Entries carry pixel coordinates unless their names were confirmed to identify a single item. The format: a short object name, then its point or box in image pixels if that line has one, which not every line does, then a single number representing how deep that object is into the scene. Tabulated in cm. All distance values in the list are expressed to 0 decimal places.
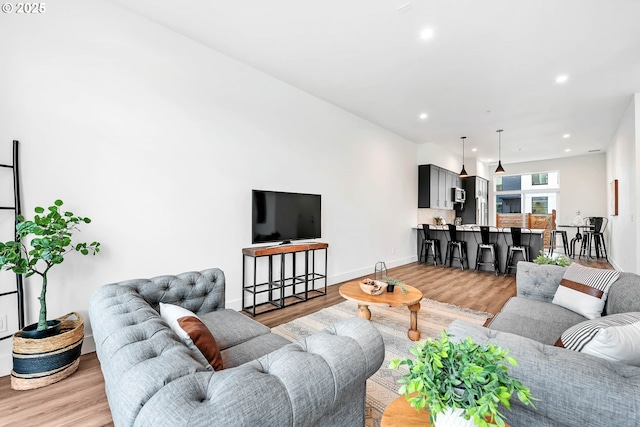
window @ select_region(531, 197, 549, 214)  981
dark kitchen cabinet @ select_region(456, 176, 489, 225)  904
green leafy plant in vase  75
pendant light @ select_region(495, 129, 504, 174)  637
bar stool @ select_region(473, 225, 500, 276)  594
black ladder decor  218
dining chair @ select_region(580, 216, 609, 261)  747
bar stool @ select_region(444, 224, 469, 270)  641
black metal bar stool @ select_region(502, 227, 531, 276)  563
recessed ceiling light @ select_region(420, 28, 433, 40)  292
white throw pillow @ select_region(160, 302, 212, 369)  119
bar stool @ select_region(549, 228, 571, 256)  760
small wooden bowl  291
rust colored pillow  128
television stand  361
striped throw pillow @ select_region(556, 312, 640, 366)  110
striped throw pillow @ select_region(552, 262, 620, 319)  210
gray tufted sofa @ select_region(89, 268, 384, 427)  75
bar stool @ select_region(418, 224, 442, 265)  681
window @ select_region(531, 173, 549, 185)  977
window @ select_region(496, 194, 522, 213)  1047
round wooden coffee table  271
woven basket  200
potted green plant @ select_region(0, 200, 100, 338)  197
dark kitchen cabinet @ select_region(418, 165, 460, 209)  720
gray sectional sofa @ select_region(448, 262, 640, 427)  90
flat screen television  366
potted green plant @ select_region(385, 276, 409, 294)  298
